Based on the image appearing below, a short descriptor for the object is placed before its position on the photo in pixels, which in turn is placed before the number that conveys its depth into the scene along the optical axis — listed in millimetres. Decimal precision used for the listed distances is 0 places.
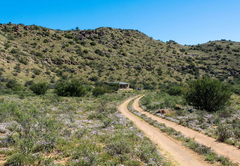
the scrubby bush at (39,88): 32719
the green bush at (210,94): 20828
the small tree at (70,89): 34281
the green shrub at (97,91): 41125
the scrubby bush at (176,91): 49306
